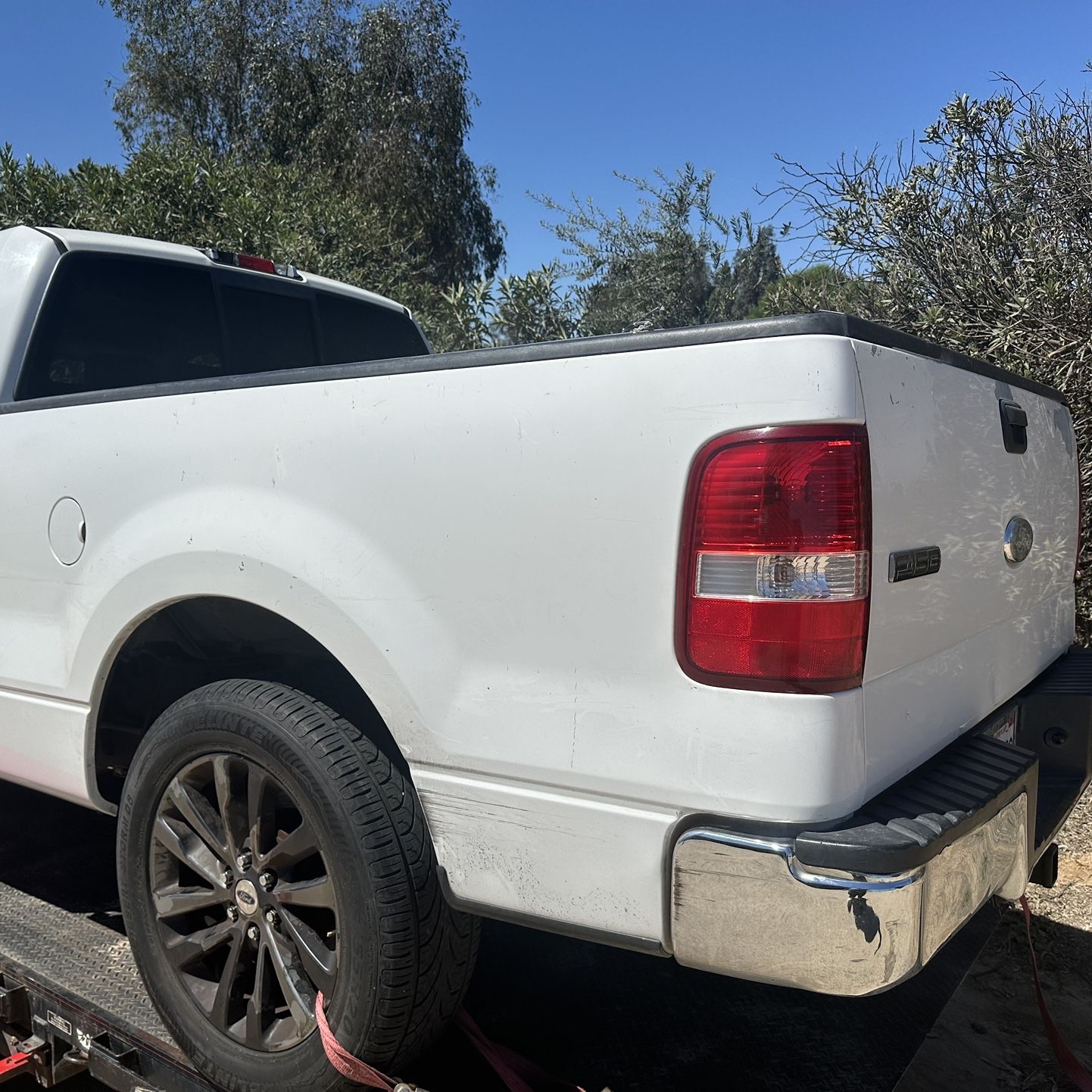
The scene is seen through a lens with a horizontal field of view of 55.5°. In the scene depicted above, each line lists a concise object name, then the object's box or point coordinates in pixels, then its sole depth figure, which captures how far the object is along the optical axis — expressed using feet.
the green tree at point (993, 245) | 17.62
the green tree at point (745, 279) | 37.78
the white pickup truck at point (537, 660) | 5.29
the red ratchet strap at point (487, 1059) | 6.39
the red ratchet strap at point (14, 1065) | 7.58
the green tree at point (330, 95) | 63.10
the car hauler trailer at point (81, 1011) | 7.20
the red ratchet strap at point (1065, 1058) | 8.30
